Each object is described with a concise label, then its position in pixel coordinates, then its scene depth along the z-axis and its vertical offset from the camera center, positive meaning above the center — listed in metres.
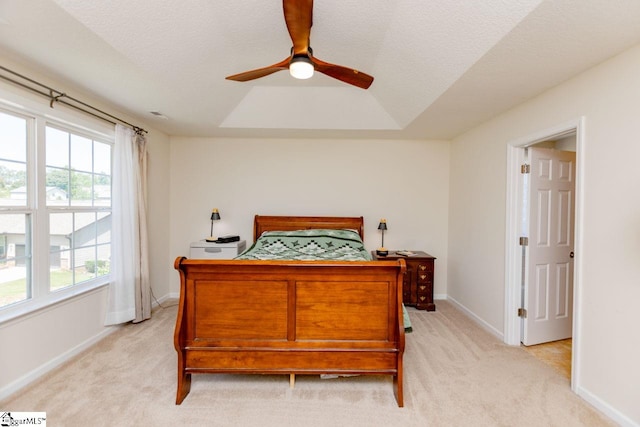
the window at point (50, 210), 2.12 -0.03
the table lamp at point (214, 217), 3.85 -0.13
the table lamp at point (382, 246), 3.81 -0.55
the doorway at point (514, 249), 2.76 -0.39
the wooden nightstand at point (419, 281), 3.71 -0.97
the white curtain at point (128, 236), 2.97 -0.32
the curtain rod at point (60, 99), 2.00 +0.93
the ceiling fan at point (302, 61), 1.40 +0.93
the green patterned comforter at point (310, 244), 3.36 -0.47
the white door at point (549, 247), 2.74 -0.37
